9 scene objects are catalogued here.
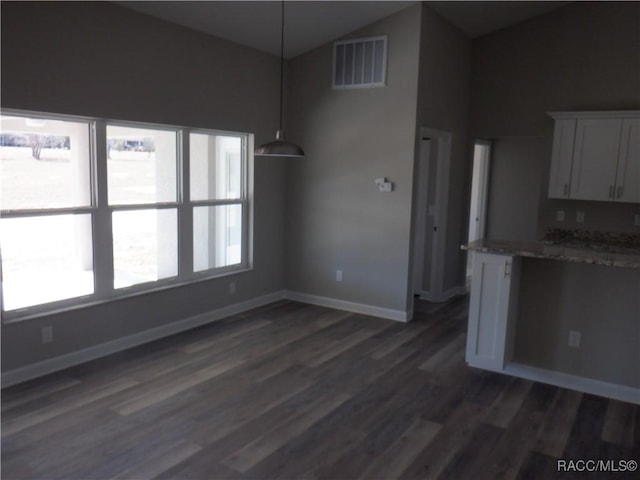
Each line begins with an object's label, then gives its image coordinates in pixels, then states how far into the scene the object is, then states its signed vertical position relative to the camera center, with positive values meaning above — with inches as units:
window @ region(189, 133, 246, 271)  209.6 -12.3
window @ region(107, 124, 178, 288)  176.4 -12.4
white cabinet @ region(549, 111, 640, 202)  210.4 +10.0
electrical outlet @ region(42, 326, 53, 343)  155.9 -50.9
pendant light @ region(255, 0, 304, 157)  151.2 +6.5
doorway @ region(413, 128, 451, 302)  249.3 -18.7
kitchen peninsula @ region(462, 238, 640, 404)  151.6 -41.8
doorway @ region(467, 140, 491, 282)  305.4 -8.1
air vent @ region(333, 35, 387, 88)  216.4 +47.2
